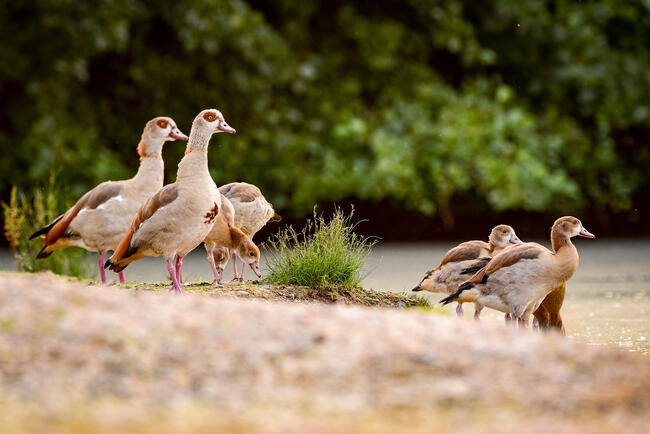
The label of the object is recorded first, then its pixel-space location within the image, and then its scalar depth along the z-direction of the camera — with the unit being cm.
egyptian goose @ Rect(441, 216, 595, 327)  1521
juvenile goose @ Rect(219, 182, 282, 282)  1883
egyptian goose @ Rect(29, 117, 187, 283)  1753
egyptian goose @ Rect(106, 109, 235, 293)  1533
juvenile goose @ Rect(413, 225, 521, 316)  1714
